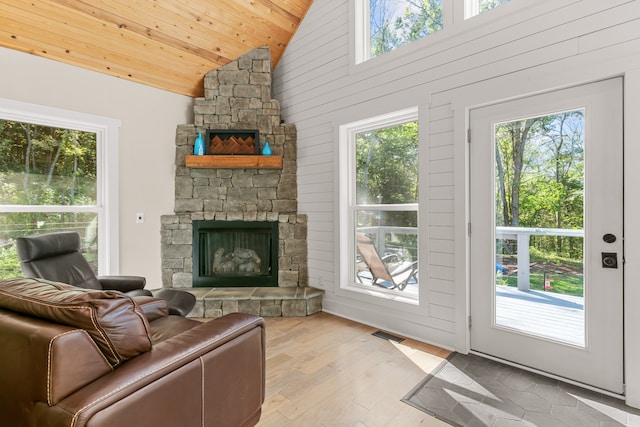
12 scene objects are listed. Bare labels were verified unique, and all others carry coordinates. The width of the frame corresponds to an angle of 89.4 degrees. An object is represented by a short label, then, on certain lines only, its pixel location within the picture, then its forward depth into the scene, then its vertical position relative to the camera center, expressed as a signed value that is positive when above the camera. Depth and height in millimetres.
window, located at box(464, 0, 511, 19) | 2589 +1627
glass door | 2051 -169
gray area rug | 1824 -1186
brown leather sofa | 936 -516
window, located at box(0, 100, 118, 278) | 2924 +312
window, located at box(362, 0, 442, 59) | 2934 +1813
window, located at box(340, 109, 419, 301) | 3133 +90
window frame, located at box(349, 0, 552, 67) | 2309 +1476
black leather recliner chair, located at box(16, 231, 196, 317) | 2383 -453
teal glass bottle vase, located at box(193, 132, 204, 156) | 3742 +734
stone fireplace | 3859 +235
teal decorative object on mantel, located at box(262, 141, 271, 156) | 3758 +695
